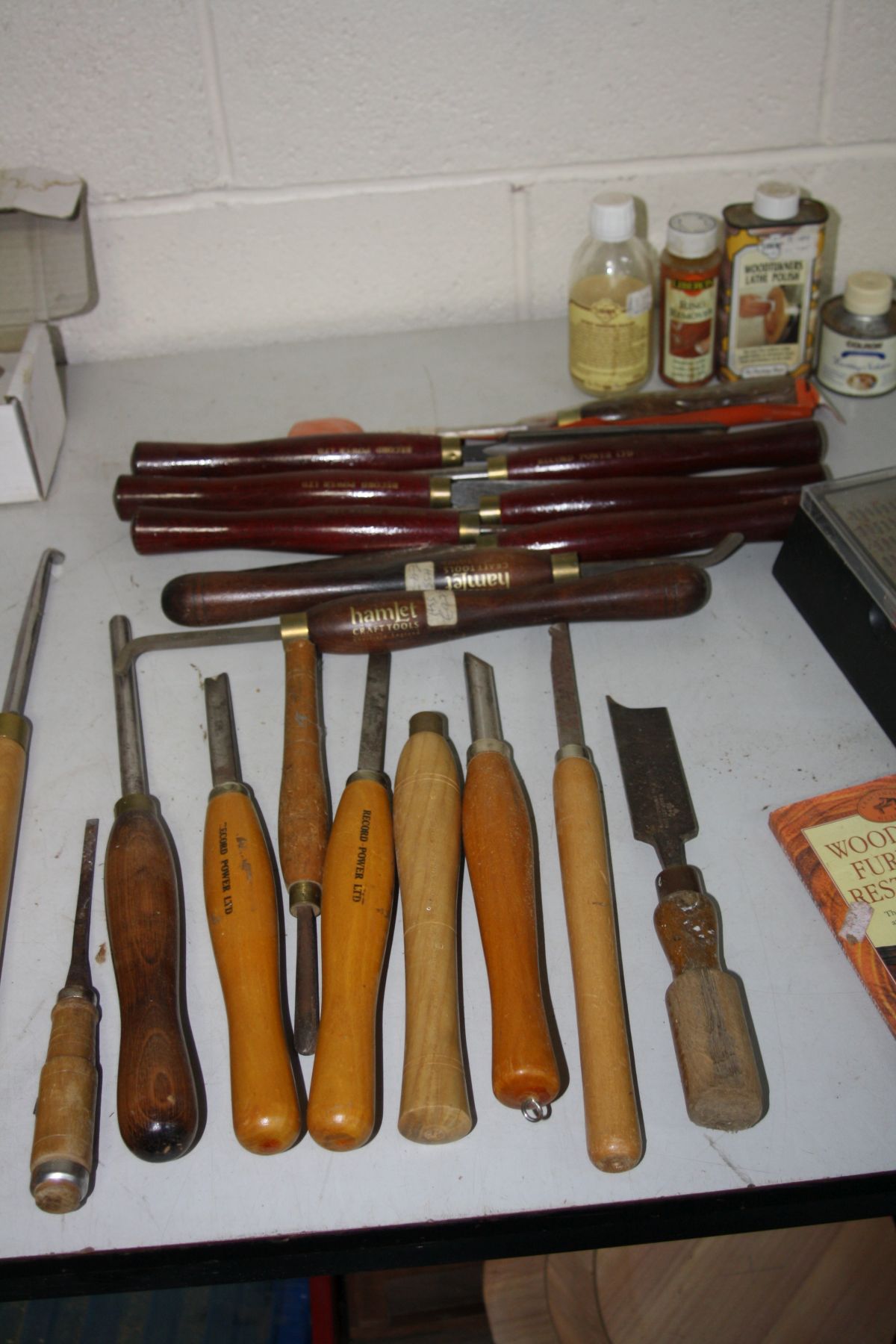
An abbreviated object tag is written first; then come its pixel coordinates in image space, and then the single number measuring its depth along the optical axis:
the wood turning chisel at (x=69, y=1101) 0.51
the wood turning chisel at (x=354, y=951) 0.52
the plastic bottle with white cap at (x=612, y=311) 0.95
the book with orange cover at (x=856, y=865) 0.58
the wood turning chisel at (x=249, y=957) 0.52
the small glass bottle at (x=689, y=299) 0.92
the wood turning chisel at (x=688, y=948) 0.52
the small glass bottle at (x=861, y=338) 0.94
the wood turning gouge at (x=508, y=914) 0.52
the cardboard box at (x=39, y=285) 0.94
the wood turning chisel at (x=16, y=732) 0.66
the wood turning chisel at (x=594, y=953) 0.52
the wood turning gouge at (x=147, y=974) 0.52
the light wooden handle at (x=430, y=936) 0.52
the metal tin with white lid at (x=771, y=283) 0.91
